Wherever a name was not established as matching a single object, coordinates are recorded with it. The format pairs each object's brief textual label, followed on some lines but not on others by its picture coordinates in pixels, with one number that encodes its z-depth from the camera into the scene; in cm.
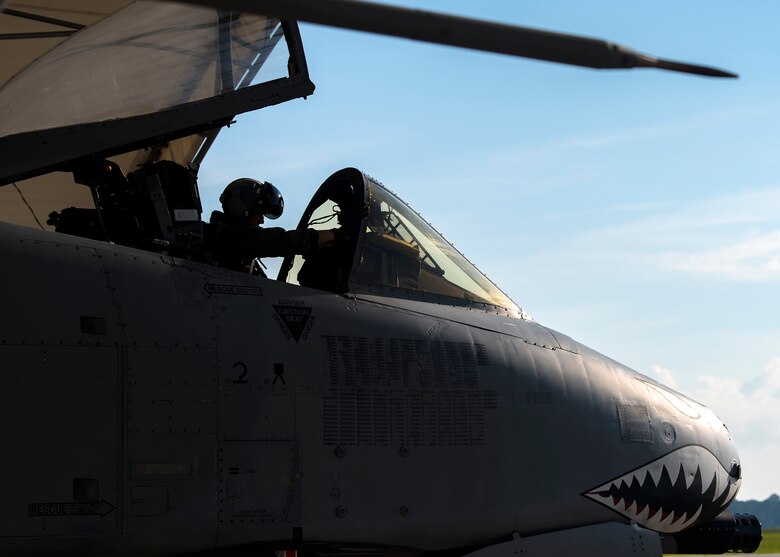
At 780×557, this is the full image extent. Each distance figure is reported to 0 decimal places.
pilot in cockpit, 1017
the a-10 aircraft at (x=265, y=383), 838
